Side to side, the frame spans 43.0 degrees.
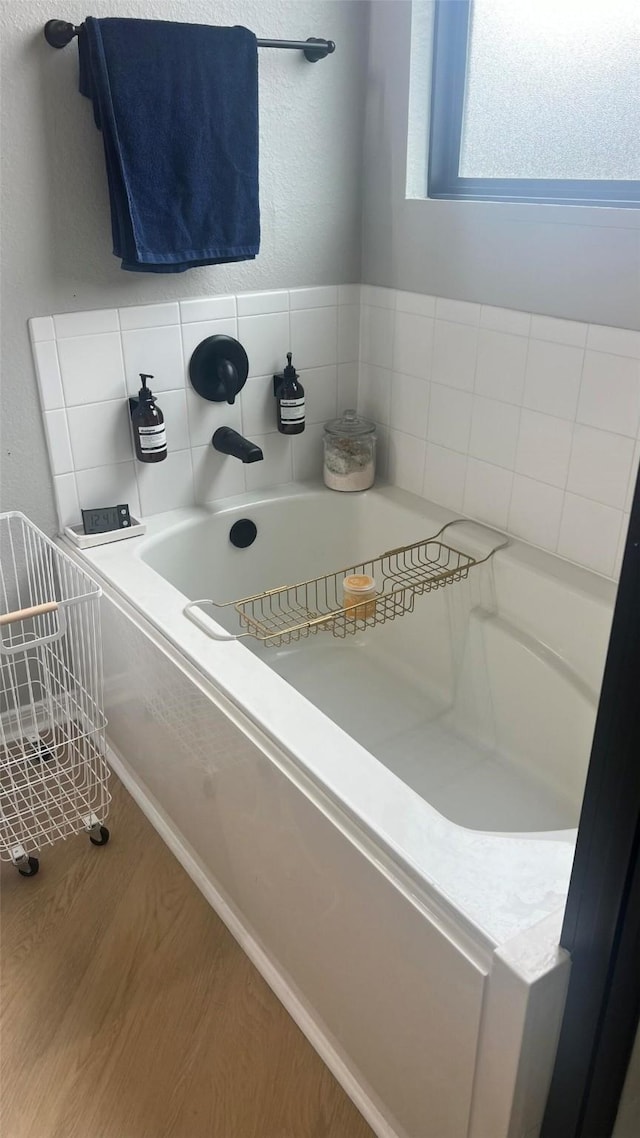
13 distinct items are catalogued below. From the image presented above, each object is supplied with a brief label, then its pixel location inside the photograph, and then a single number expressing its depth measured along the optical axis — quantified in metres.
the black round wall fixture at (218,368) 1.95
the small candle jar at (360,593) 1.67
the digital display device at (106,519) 1.91
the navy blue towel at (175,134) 1.57
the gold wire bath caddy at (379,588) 1.79
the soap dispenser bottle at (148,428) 1.85
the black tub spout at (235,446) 1.94
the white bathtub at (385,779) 0.99
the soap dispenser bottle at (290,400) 2.07
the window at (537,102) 1.52
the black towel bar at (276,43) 1.52
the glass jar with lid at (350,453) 2.13
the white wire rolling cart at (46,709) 1.74
